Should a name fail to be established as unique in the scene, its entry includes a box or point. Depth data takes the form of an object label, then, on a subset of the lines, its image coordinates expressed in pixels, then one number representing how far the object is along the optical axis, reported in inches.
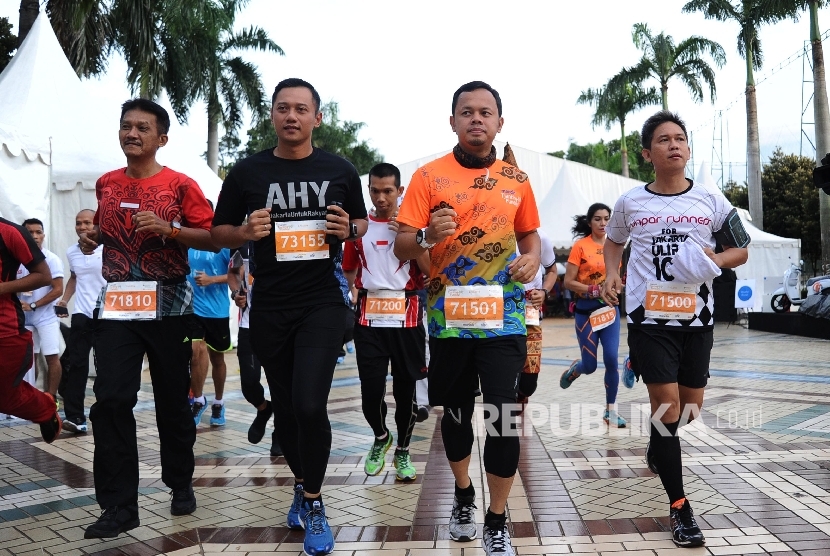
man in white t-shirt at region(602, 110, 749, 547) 160.2
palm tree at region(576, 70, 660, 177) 1509.2
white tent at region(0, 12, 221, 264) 371.2
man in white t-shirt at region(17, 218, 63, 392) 298.2
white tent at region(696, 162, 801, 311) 983.0
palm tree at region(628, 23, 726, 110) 1369.3
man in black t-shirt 148.3
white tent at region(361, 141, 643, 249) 1017.5
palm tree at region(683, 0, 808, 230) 1211.2
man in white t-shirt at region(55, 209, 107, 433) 281.6
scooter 797.2
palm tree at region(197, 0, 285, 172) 1268.5
